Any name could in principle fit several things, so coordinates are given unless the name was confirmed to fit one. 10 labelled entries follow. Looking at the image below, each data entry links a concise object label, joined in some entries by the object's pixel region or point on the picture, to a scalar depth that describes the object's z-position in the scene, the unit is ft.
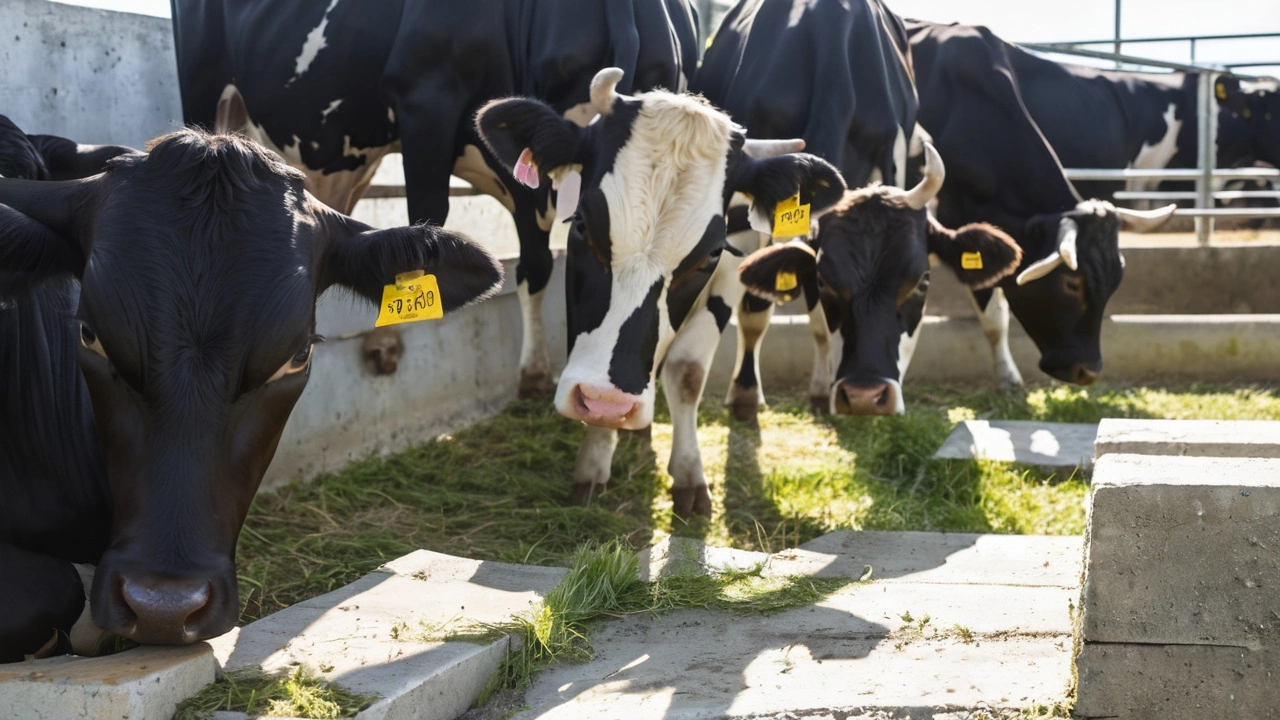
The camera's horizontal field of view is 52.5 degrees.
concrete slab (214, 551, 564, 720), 9.68
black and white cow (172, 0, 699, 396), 20.02
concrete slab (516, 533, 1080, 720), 9.46
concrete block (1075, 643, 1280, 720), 8.85
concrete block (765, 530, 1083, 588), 13.48
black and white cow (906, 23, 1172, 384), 25.07
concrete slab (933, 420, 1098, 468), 19.62
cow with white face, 14.94
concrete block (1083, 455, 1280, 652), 8.84
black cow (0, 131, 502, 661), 9.07
